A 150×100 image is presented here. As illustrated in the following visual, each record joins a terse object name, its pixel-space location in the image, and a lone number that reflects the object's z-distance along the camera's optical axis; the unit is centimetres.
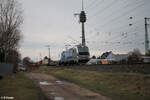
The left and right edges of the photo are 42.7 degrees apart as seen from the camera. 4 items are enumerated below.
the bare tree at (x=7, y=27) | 3525
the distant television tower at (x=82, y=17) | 5470
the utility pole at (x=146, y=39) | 3850
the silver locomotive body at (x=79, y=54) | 3775
